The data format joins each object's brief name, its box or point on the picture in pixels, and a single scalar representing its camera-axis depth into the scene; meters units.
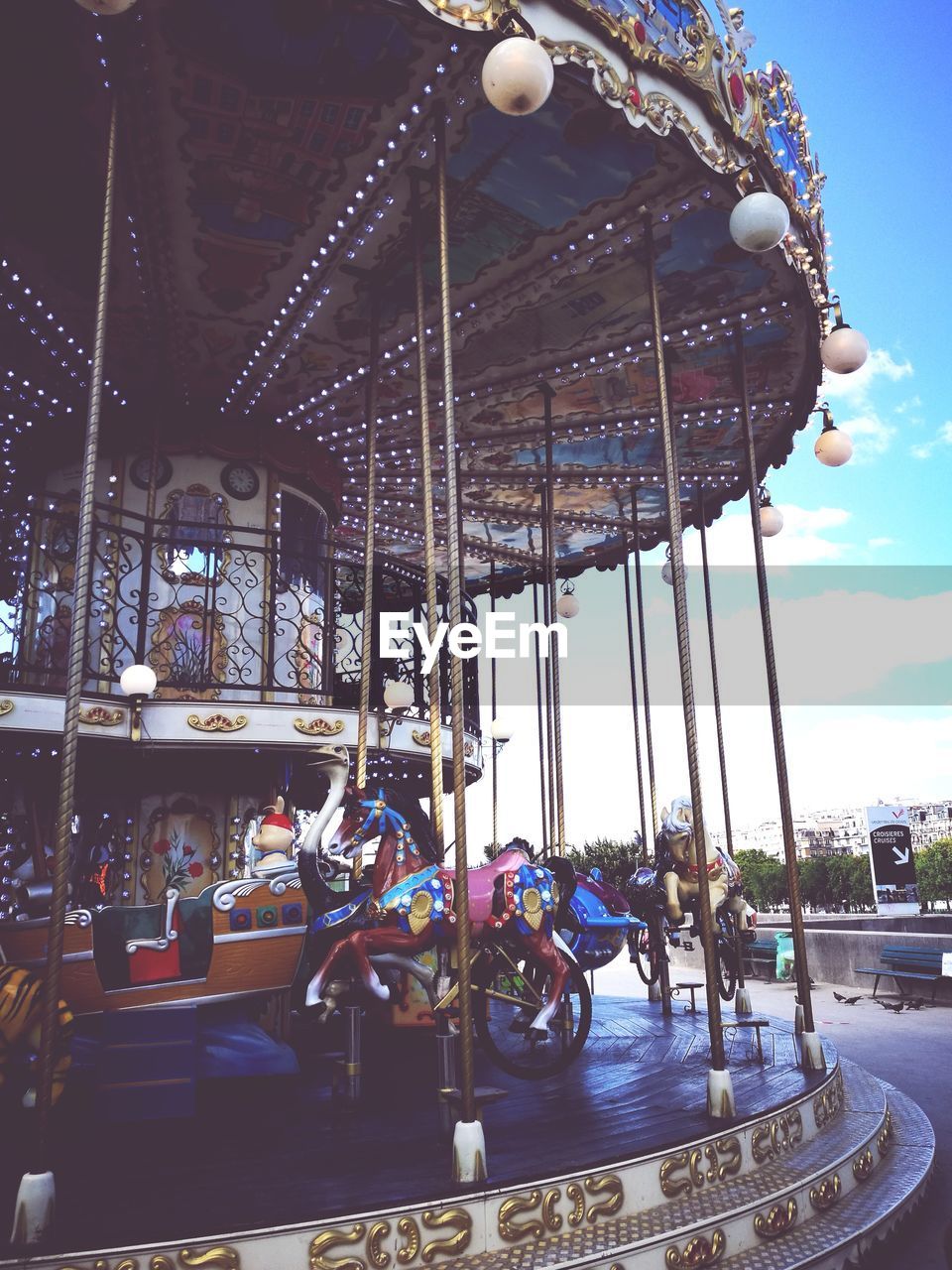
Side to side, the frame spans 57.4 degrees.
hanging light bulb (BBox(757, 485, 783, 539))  9.77
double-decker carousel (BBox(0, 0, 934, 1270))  4.19
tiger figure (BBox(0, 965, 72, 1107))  4.50
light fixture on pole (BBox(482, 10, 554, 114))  4.27
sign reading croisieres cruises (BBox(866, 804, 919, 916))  19.17
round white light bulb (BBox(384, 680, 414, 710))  8.55
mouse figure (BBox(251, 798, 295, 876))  6.48
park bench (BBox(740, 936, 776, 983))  17.55
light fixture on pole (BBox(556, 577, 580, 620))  13.59
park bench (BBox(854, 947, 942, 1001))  13.52
